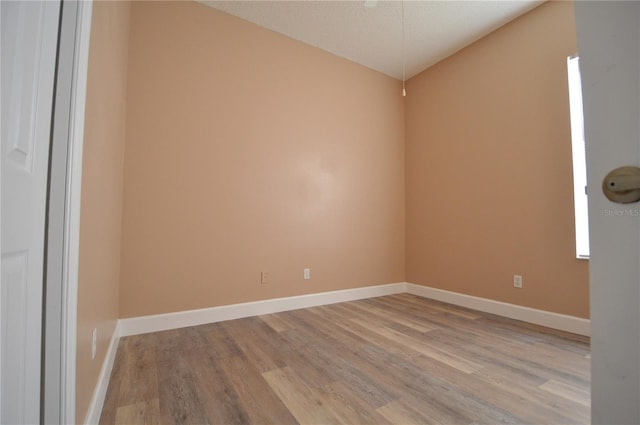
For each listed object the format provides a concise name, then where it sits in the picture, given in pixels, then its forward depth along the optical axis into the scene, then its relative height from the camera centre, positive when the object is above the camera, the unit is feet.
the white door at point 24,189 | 2.12 +0.28
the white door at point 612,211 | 1.14 +0.06
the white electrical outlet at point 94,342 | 3.97 -1.77
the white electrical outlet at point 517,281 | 8.75 -1.79
